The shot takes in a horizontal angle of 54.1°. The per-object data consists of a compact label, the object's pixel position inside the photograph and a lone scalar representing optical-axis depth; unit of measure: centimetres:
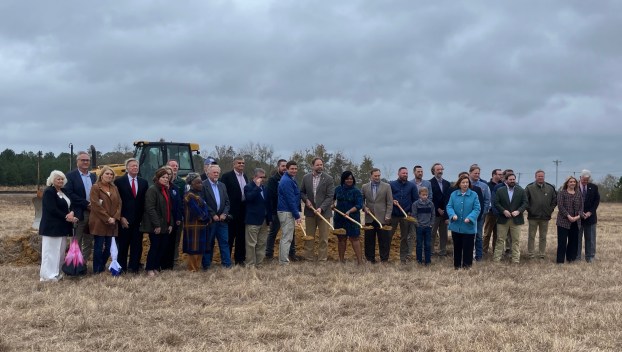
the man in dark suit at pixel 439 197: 1115
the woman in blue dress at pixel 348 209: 1029
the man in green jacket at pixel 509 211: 1084
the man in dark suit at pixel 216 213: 952
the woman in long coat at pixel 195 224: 934
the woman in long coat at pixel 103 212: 873
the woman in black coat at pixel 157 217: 902
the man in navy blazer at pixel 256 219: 981
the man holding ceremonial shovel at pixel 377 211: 1043
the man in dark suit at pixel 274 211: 1041
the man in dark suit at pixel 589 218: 1093
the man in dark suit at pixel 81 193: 884
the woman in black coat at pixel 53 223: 850
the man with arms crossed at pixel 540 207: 1114
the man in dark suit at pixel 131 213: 910
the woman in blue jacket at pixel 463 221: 987
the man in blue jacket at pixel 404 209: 1076
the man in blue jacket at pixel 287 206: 1002
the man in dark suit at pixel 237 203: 1004
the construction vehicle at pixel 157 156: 1488
